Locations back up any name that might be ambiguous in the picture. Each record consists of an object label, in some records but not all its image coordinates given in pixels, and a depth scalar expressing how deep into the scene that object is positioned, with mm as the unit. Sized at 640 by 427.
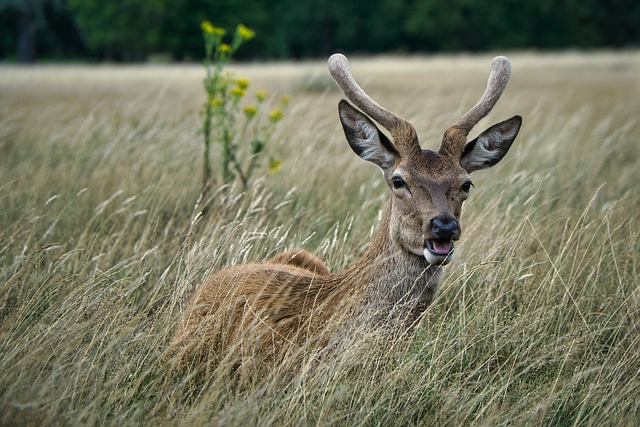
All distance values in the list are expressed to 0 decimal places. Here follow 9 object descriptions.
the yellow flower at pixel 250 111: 11717
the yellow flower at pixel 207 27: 12152
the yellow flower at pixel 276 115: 12133
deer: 7355
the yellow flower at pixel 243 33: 12008
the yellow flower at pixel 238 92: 11977
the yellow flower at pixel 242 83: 12009
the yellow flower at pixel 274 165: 12385
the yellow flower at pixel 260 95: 12172
